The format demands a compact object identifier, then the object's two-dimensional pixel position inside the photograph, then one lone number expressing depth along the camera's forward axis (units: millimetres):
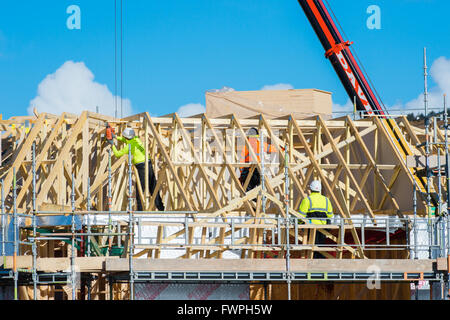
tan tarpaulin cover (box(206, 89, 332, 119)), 28936
